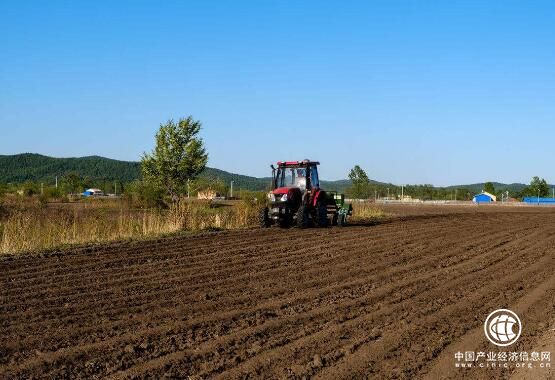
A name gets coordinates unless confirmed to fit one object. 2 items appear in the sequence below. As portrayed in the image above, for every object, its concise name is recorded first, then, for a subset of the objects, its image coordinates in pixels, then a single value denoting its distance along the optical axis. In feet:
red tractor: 70.95
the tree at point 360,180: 282.77
